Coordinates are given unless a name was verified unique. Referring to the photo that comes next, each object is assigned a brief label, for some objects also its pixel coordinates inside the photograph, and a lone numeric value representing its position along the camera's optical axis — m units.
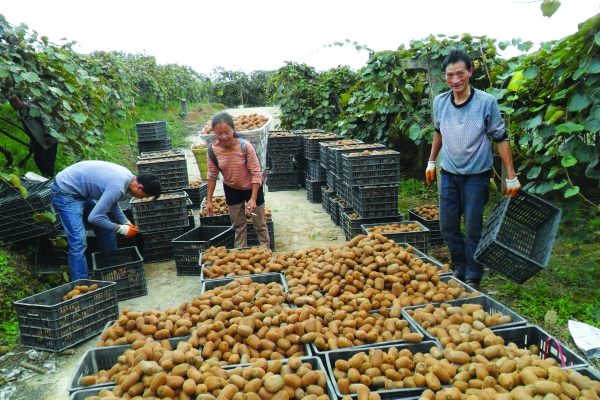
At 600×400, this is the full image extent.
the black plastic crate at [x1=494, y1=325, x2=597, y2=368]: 2.62
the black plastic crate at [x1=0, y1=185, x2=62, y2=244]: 4.75
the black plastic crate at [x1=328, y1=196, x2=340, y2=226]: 7.12
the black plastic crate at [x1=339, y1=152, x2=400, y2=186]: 5.86
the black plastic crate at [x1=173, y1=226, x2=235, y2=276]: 5.31
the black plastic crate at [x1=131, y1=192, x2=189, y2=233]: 5.71
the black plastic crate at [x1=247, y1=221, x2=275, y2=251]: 5.89
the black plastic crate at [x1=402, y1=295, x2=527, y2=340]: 2.99
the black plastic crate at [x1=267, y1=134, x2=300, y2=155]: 9.40
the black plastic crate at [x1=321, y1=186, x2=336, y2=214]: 7.61
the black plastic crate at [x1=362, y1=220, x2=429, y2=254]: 5.12
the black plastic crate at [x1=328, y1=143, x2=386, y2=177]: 6.58
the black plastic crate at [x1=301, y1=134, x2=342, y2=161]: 8.56
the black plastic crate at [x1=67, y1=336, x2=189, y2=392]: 2.89
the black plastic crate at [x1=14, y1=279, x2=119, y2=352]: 3.75
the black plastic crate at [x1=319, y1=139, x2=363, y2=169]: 7.43
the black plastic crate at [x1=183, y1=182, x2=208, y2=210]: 8.29
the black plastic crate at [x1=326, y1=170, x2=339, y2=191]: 7.07
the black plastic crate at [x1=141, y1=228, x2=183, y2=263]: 5.86
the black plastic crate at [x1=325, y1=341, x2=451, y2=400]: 2.56
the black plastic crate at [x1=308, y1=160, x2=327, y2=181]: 8.41
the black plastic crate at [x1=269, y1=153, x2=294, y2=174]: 9.61
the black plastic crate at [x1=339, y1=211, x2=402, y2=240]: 5.94
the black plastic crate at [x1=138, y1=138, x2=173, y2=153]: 11.74
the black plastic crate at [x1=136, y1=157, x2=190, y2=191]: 6.84
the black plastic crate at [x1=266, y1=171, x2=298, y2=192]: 9.79
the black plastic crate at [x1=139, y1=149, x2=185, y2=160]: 7.65
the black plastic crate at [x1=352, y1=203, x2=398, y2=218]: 5.88
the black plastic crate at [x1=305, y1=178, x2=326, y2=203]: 8.62
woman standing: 4.67
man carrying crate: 3.86
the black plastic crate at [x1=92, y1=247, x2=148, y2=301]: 4.69
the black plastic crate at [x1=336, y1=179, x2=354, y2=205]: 6.23
